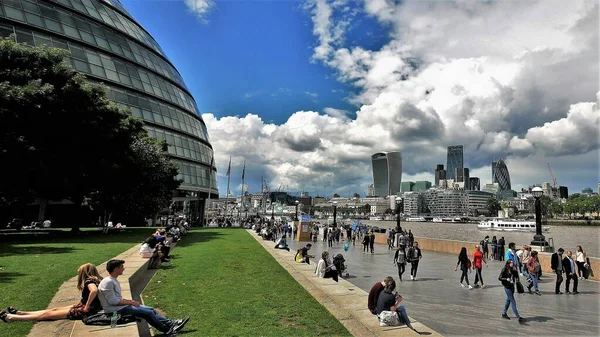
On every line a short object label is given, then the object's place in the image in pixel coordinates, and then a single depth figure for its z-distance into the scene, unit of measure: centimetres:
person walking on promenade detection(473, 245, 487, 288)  1452
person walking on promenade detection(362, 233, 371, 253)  2872
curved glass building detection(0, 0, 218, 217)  3856
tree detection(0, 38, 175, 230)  1908
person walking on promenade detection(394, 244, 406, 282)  1600
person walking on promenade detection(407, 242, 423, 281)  1602
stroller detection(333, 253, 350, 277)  1591
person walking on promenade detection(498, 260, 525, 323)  973
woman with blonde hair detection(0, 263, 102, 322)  670
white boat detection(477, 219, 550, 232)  10099
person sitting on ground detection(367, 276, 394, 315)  876
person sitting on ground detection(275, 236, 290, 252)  2458
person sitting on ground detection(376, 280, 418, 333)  774
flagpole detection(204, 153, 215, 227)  5732
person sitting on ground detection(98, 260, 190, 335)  673
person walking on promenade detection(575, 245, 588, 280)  1642
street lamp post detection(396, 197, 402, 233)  3215
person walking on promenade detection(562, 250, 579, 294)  1384
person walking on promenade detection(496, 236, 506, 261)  2367
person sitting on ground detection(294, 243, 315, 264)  1819
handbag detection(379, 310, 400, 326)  771
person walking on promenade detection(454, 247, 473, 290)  1463
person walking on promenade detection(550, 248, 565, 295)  1369
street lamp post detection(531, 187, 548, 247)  2108
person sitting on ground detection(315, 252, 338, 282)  1363
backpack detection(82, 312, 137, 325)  658
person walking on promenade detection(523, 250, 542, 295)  1386
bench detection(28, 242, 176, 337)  622
